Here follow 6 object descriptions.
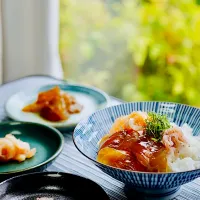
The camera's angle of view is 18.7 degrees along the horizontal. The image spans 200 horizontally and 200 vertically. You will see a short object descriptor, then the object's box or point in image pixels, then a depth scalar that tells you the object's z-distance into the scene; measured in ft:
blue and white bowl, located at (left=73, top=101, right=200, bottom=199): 2.01
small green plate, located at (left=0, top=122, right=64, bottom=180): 2.31
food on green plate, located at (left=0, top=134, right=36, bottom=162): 2.38
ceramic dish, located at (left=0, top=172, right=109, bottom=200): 2.15
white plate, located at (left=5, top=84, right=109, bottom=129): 2.82
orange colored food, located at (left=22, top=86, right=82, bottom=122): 2.81
